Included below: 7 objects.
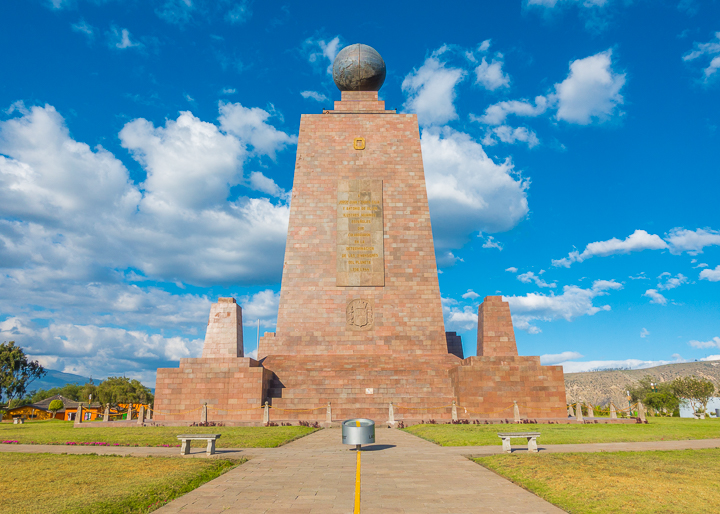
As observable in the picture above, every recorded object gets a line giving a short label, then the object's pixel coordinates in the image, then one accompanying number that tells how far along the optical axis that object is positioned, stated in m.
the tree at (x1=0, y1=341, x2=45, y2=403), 51.16
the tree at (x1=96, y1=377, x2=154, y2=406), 53.66
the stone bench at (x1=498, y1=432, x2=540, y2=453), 10.78
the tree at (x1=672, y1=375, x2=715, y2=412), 47.31
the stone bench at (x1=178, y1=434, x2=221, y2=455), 10.64
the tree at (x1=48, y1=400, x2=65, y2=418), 38.28
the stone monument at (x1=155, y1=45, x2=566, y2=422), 21.78
